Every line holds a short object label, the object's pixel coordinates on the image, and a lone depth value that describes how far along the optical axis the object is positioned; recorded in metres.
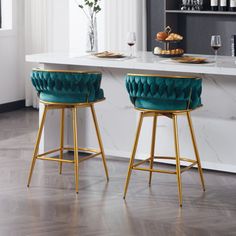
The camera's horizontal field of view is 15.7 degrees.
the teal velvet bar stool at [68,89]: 6.35
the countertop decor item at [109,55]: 7.17
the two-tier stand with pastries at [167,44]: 7.08
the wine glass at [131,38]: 7.12
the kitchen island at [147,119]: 6.79
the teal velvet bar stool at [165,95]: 5.92
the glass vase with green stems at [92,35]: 7.66
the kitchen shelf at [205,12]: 8.96
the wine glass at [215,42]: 6.75
